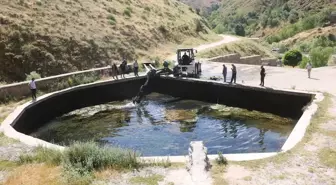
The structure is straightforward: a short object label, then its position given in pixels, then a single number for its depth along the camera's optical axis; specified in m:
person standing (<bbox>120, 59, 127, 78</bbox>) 27.93
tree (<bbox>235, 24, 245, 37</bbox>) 113.51
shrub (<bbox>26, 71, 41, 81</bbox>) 24.67
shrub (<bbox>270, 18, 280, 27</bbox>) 123.50
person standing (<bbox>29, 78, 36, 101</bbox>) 20.56
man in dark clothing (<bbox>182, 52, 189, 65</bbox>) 27.02
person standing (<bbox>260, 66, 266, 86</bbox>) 21.19
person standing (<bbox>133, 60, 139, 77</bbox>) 27.56
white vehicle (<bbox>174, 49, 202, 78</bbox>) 26.98
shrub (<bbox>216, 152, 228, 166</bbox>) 10.97
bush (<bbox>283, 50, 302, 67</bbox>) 42.89
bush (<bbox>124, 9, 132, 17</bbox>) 46.14
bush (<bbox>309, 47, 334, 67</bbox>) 38.68
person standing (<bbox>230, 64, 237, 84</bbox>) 22.45
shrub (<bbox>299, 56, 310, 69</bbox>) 36.84
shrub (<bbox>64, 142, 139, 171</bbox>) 11.07
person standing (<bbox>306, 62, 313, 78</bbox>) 23.38
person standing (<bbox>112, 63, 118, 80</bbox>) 26.45
